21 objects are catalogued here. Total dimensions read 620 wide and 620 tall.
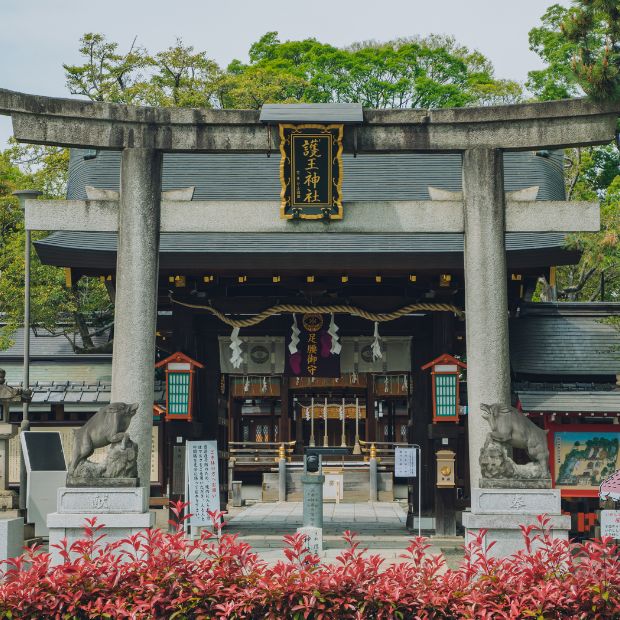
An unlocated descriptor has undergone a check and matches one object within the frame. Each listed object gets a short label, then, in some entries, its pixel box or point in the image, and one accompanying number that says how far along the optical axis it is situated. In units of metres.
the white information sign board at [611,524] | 13.99
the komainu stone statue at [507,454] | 13.25
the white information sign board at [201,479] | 19.09
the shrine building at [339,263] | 14.73
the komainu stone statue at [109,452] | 13.20
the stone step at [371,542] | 18.19
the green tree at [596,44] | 14.34
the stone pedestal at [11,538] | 13.26
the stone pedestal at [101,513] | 12.97
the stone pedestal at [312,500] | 18.52
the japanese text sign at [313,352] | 20.69
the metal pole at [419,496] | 19.86
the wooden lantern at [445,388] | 19.77
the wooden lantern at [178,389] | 19.95
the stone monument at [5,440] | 17.00
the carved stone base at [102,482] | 13.16
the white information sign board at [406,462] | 19.88
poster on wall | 19.06
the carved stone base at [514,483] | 13.20
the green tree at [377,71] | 45.16
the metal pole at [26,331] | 20.12
